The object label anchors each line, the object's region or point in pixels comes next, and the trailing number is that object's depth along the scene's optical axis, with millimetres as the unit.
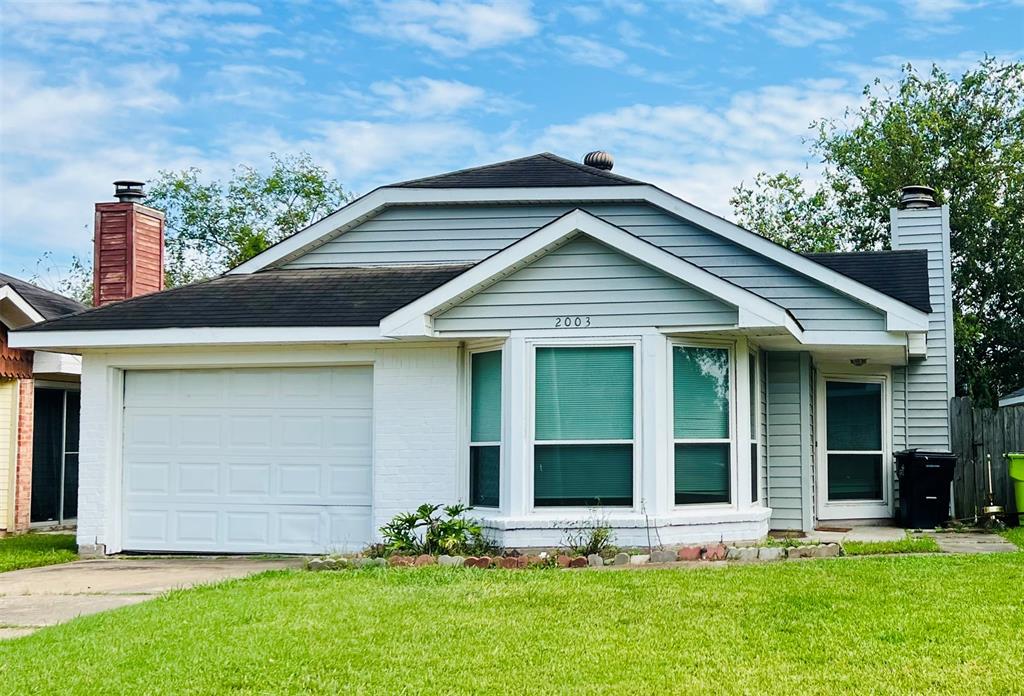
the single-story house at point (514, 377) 11523
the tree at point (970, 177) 29406
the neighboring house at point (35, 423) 16125
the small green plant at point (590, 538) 11000
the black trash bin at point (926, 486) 14453
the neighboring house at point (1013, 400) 19855
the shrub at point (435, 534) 11383
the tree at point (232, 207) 39312
